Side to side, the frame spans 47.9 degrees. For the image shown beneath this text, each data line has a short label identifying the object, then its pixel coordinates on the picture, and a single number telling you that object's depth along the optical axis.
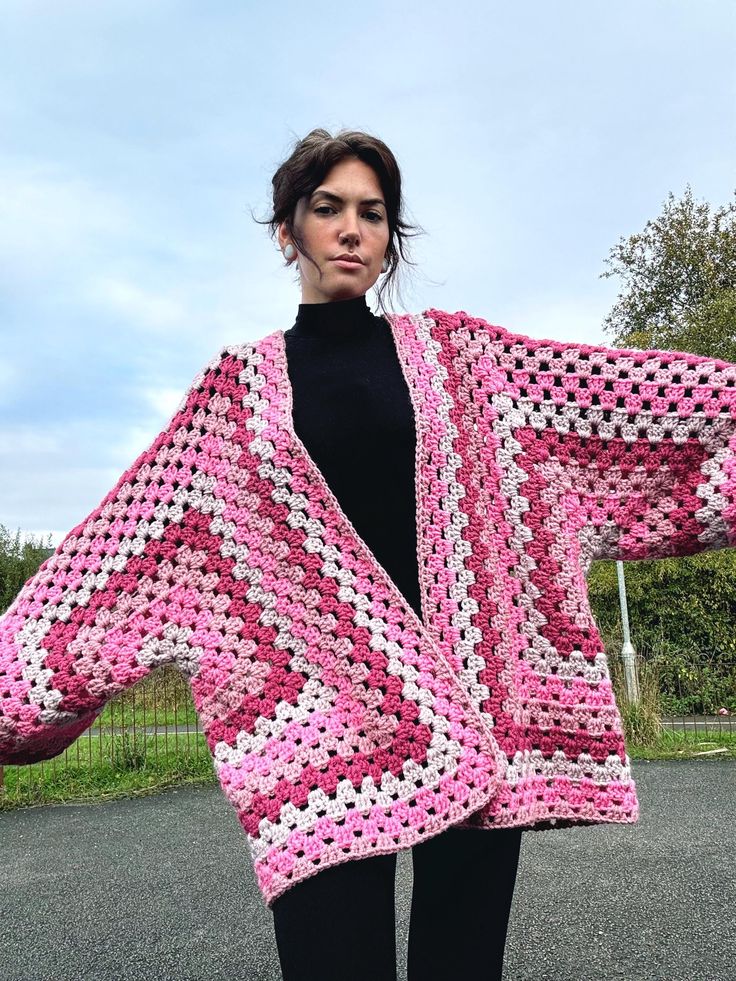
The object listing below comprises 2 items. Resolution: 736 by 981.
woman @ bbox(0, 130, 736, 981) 1.33
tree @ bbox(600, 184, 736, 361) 14.92
